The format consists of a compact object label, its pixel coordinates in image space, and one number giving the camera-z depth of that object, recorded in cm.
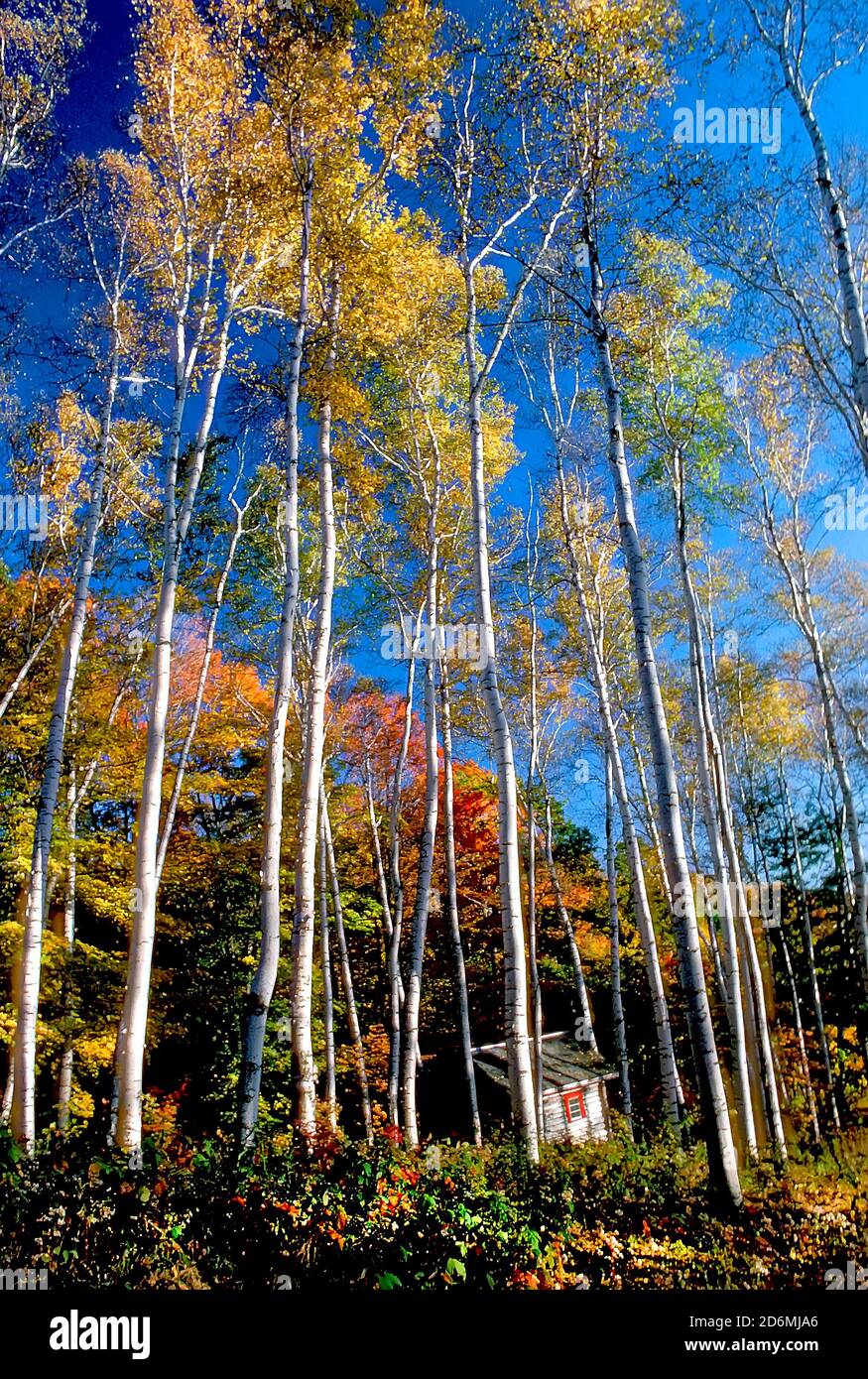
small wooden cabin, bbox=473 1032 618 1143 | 1711
